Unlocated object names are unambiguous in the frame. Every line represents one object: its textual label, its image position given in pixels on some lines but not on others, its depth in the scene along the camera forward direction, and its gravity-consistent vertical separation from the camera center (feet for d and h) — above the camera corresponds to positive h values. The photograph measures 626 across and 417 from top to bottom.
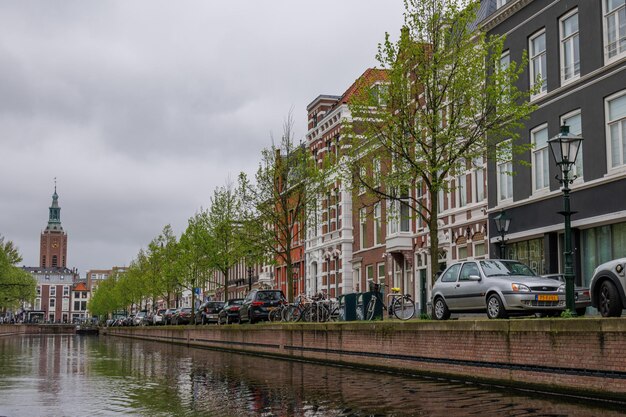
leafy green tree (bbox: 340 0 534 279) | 82.28 +19.70
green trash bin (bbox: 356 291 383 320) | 89.40 -1.06
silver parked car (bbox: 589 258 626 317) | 49.73 +0.38
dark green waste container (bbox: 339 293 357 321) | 95.76 -1.23
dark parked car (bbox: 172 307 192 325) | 200.88 -4.49
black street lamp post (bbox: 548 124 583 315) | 55.83 +9.23
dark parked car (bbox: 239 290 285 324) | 129.49 -0.94
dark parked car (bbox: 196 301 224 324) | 170.50 -2.80
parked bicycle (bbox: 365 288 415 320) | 88.29 -0.96
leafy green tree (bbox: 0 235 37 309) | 291.58 +7.23
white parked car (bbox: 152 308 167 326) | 235.77 -5.65
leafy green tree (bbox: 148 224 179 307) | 224.53 +10.85
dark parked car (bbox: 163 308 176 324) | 222.03 -4.79
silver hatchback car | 61.26 +0.36
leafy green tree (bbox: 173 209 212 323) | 184.65 +10.18
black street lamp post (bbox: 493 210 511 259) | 95.81 +8.17
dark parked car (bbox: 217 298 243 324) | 144.77 -2.53
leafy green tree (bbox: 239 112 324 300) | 139.08 +17.11
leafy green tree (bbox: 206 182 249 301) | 173.68 +13.98
